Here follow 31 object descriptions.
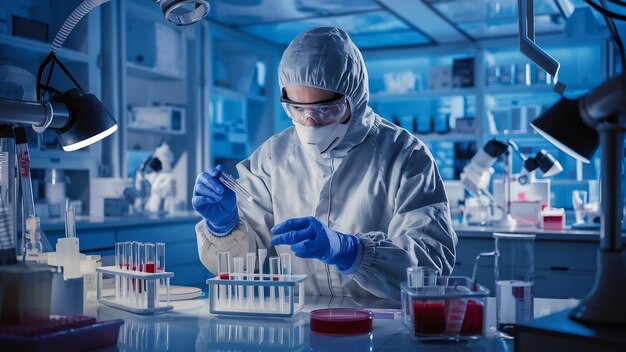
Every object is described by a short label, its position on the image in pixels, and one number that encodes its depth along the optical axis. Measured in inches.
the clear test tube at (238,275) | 54.7
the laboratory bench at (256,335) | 43.5
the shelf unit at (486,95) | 194.4
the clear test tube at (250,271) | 54.6
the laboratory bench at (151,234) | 122.6
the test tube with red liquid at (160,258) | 54.2
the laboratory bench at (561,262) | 130.1
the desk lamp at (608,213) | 37.0
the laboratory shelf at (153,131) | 162.7
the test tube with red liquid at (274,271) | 54.0
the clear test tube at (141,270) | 54.9
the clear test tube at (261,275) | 53.9
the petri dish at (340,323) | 47.1
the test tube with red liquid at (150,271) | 54.4
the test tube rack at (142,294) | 53.7
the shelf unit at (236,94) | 189.9
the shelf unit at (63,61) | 134.3
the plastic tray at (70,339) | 38.6
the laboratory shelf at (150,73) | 160.4
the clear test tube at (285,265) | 55.4
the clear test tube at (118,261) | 56.6
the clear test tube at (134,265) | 55.3
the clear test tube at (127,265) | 55.9
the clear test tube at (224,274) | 54.6
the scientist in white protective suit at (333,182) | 67.4
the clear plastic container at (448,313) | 43.4
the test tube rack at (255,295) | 52.5
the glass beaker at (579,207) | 158.7
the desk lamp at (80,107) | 50.6
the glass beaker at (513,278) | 45.3
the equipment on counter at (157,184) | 157.8
